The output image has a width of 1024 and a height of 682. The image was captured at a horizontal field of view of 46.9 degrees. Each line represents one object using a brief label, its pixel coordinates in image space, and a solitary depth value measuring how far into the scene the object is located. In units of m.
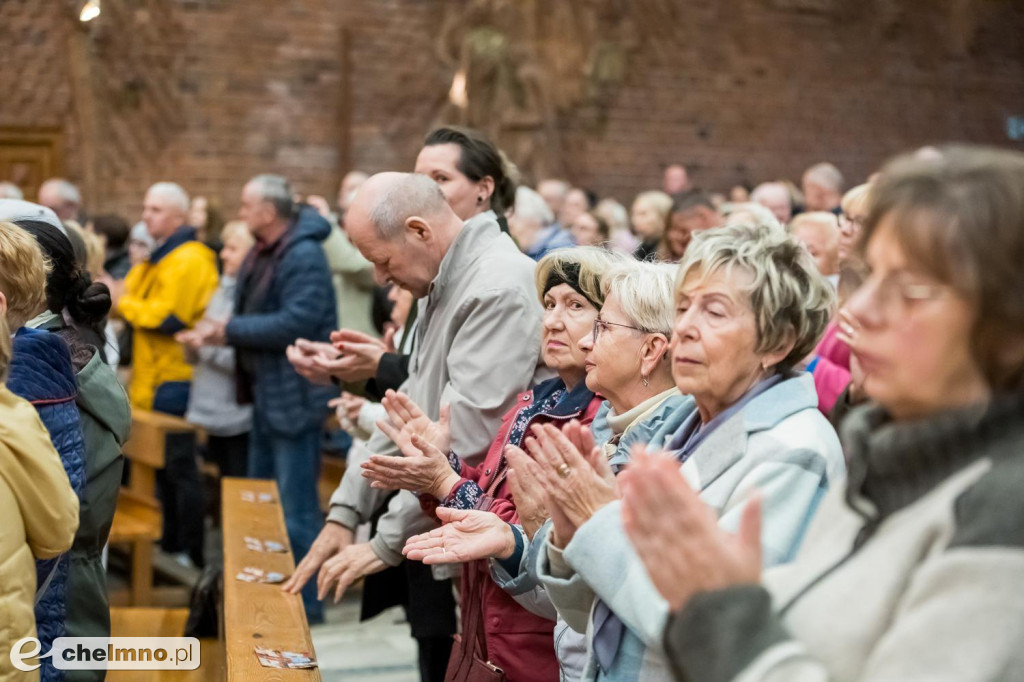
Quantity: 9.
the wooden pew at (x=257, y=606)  2.81
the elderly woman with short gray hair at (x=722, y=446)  1.92
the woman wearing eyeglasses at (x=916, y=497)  1.18
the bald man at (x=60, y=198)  8.50
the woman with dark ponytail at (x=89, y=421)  3.01
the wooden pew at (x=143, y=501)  5.35
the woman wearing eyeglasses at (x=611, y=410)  2.46
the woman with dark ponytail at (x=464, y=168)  3.81
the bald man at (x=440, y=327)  3.22
